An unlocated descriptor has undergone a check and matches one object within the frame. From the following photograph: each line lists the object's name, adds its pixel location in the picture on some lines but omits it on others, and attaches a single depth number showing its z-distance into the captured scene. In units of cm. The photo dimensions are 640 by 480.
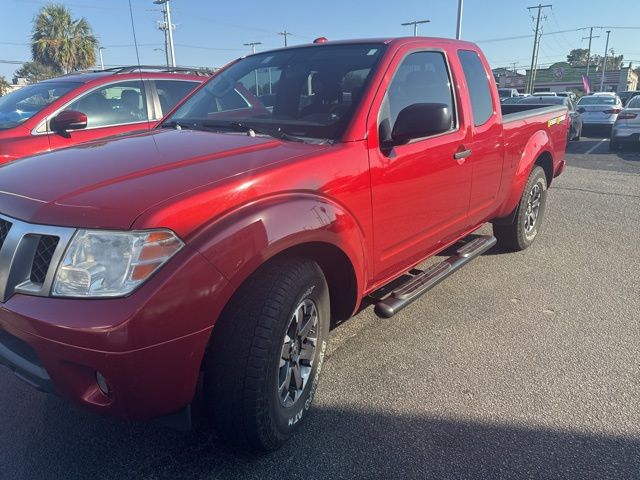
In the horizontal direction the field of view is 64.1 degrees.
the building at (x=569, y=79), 6444
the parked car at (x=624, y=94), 3551
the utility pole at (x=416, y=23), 3599
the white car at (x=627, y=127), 1284
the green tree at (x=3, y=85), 4160
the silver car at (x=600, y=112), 1706
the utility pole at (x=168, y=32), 2195
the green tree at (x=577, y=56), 10109
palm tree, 3372
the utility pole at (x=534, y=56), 4670
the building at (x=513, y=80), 6896
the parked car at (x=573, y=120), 1452
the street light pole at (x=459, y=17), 2205
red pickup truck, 183
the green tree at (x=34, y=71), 3692
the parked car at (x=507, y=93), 2909
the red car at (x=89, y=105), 516
